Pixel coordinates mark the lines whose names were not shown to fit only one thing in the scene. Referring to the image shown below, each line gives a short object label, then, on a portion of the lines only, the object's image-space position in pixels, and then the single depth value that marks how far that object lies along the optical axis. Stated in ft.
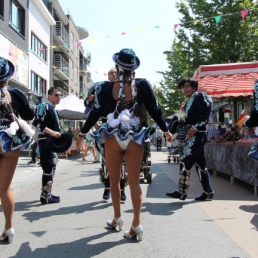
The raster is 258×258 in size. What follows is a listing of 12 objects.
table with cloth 21.33
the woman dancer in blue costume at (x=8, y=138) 11.58
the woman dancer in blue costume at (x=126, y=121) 11.92
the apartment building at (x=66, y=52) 112.88
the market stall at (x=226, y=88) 24.94
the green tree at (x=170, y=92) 116.98
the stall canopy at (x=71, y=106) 53.52
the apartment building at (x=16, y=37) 58.39
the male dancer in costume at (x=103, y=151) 16.71
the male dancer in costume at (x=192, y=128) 17.88
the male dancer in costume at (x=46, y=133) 17.84
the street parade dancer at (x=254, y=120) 11.60
